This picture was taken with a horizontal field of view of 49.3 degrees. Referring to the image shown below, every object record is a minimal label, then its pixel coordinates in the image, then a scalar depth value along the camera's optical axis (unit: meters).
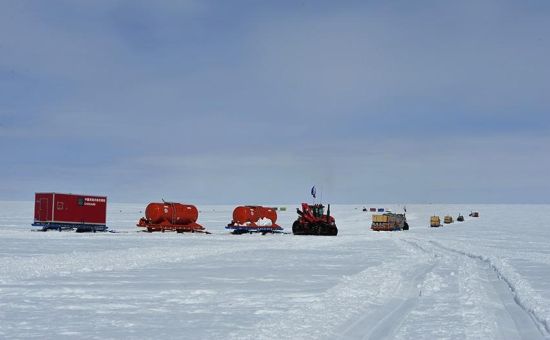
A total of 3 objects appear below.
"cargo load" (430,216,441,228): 67.38
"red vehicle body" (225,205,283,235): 43.88
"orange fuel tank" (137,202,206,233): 43.72
